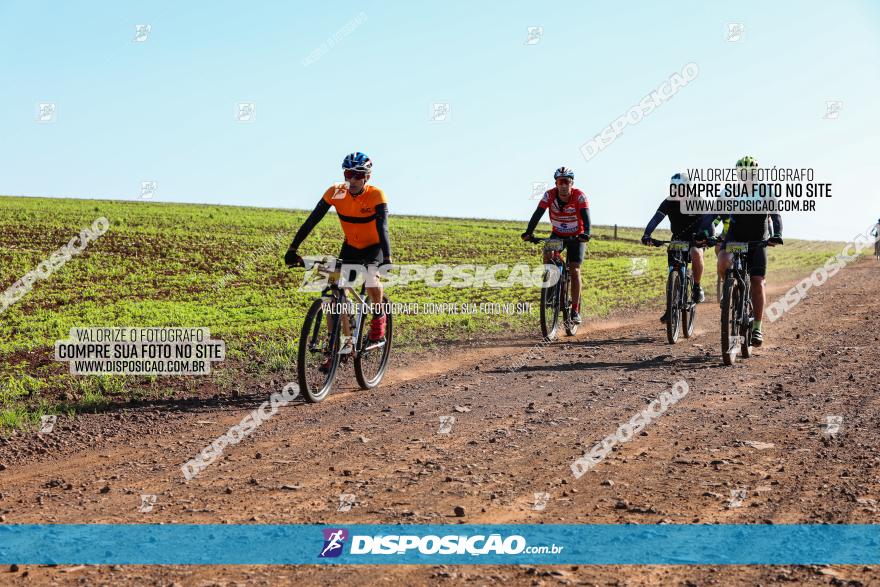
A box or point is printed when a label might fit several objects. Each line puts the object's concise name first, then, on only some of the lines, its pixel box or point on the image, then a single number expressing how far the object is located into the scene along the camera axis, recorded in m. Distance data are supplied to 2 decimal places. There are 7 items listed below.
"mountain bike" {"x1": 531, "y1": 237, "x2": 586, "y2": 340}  12.06
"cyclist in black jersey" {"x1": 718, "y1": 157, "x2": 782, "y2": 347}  10.18
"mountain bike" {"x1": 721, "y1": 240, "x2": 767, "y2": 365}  9.82
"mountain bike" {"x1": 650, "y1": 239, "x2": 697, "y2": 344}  11.63
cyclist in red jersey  12.10
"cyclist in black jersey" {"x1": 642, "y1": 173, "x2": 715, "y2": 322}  12.14
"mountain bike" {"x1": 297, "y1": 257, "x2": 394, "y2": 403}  7.70
